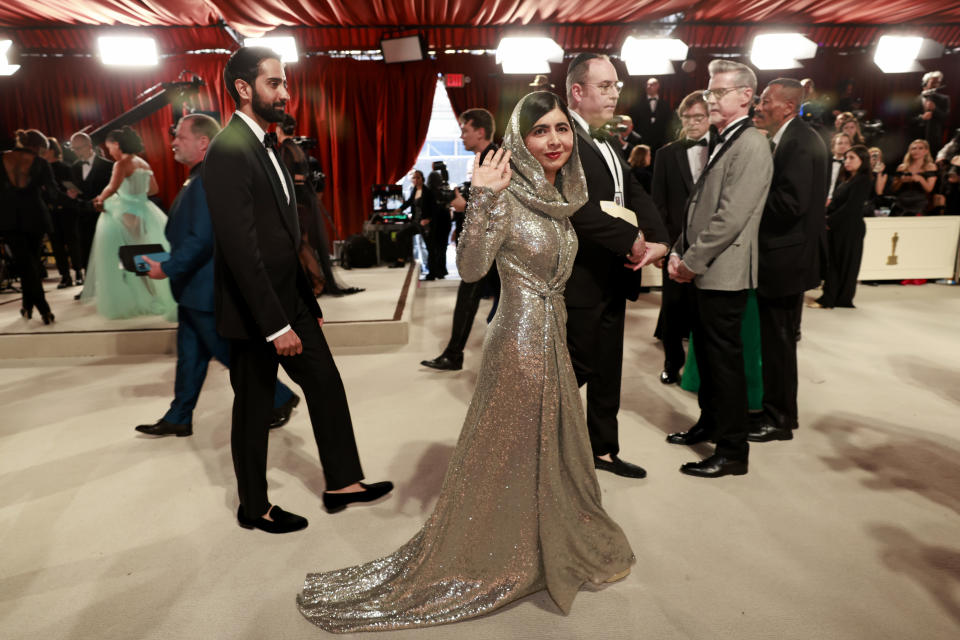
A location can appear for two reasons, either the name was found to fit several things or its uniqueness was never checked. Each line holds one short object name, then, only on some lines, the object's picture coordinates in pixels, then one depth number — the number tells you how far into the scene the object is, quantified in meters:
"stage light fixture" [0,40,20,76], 8.59
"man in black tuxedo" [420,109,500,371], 3.97
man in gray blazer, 2.38
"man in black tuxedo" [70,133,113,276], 6.59
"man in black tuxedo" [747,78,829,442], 2.65
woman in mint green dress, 4.96
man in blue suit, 2.65
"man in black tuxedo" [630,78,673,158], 8.67
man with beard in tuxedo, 1.83
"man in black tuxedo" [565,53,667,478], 2.14
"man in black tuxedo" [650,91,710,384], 3.59
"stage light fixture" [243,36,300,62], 8.28
